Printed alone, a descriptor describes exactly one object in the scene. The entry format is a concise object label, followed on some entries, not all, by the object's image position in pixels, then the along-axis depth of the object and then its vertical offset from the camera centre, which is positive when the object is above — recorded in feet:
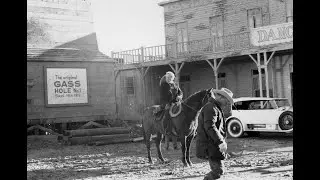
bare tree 65.26 +11.78
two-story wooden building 68.64 +8.84
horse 28.81 -1.36
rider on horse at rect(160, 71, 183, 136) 32.12 +0.64
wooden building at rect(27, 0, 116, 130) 62.95 +5.78
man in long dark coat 17.70 -1.30
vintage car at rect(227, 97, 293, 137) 48.42 -1.97
